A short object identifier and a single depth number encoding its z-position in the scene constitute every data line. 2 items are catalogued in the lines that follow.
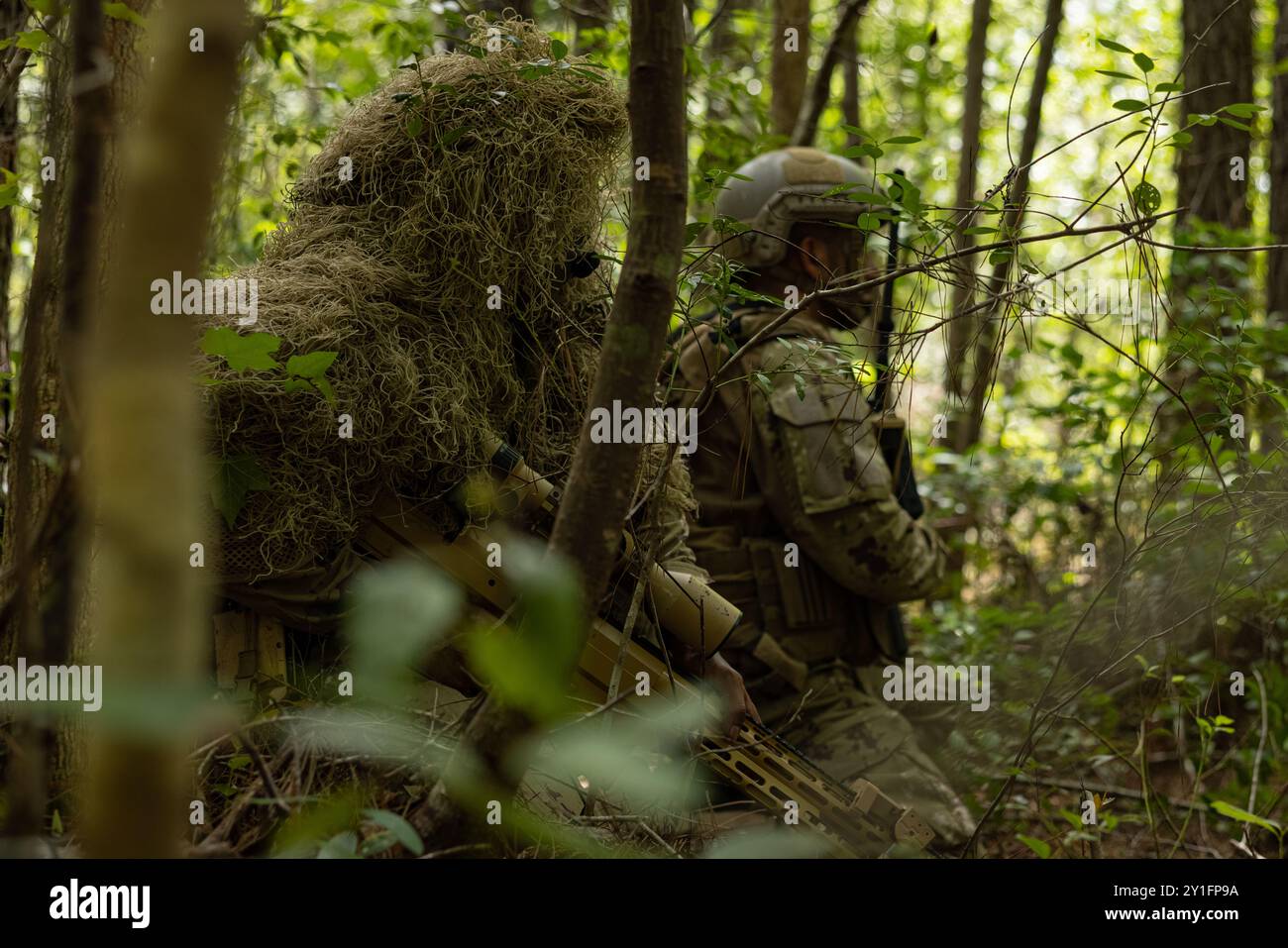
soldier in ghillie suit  2.30
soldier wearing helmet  3.47
